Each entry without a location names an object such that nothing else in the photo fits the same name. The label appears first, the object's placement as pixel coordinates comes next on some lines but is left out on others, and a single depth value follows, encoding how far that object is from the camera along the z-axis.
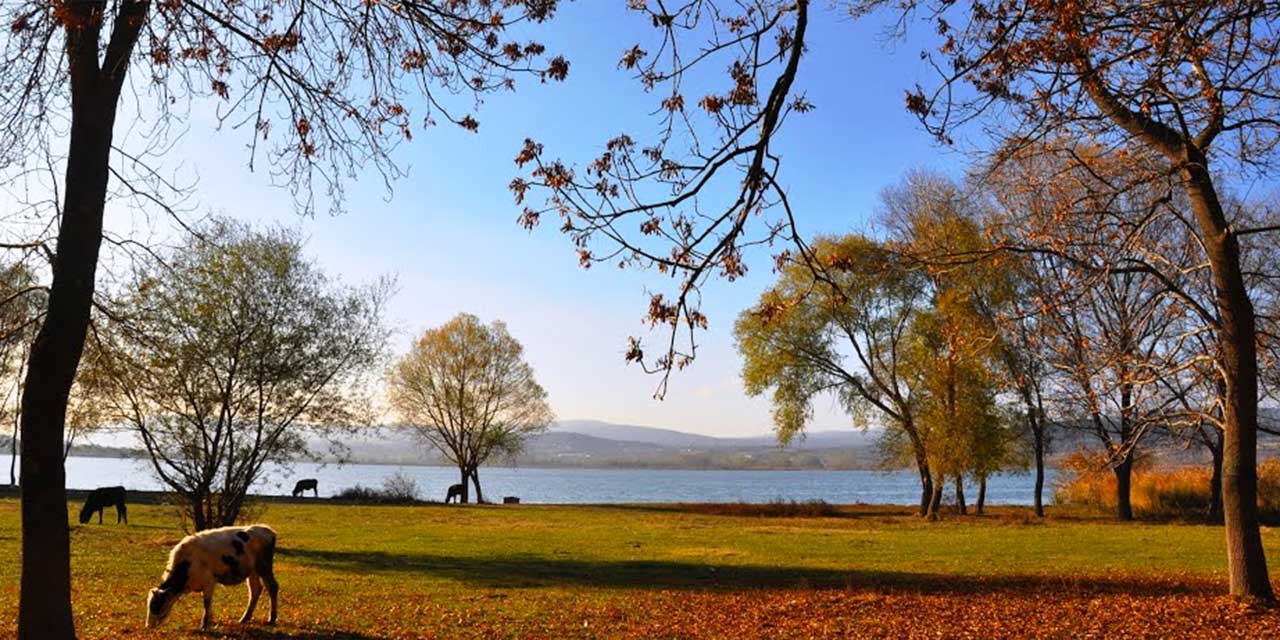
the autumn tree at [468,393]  59.25
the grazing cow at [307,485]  50.00
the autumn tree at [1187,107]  8.23
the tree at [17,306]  9.16
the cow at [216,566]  11.98
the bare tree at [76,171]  8.06
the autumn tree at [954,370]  37.16
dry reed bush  38.12
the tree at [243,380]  23.17
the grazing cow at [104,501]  32.47
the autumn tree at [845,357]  40.66
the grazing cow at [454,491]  55.21
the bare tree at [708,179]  6.84
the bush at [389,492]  51.56
